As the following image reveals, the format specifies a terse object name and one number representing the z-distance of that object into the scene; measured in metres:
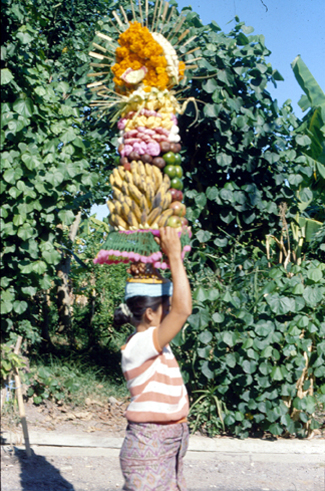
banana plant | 5.22
